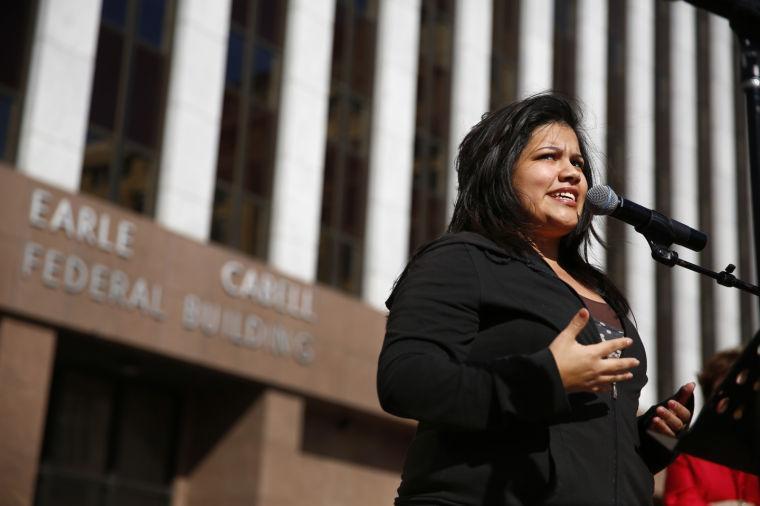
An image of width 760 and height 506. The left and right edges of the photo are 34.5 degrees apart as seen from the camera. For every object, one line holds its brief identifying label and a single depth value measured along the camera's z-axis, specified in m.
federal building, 15.31
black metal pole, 4.67
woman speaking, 2.58
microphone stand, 3.41
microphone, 3.23
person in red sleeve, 5.34
